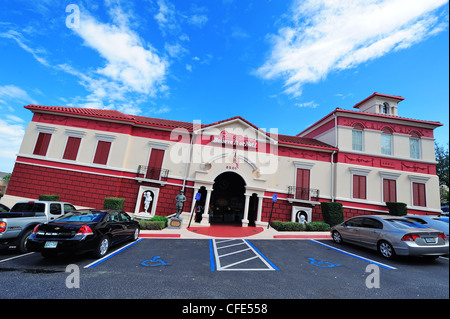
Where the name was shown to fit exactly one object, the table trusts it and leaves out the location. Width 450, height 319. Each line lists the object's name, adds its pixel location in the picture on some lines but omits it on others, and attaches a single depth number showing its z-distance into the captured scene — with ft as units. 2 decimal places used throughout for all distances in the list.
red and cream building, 47.47
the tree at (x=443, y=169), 79.77
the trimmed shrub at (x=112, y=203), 41.50
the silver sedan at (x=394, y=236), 19.72
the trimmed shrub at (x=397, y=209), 47.11
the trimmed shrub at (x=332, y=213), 45.29
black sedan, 17.08
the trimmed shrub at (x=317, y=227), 41.19
